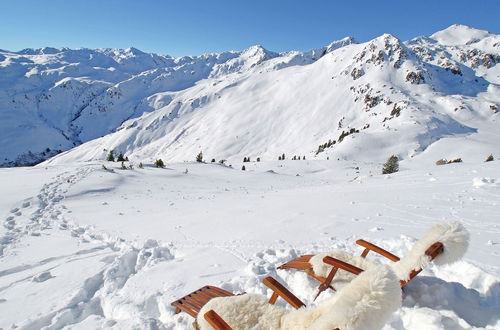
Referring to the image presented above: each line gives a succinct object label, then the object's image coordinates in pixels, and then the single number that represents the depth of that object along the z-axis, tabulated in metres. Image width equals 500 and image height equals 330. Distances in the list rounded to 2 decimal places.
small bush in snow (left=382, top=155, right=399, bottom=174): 28.06
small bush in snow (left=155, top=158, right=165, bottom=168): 28.14
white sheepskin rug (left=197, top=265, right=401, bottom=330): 2.28
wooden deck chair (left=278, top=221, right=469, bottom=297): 3.83
